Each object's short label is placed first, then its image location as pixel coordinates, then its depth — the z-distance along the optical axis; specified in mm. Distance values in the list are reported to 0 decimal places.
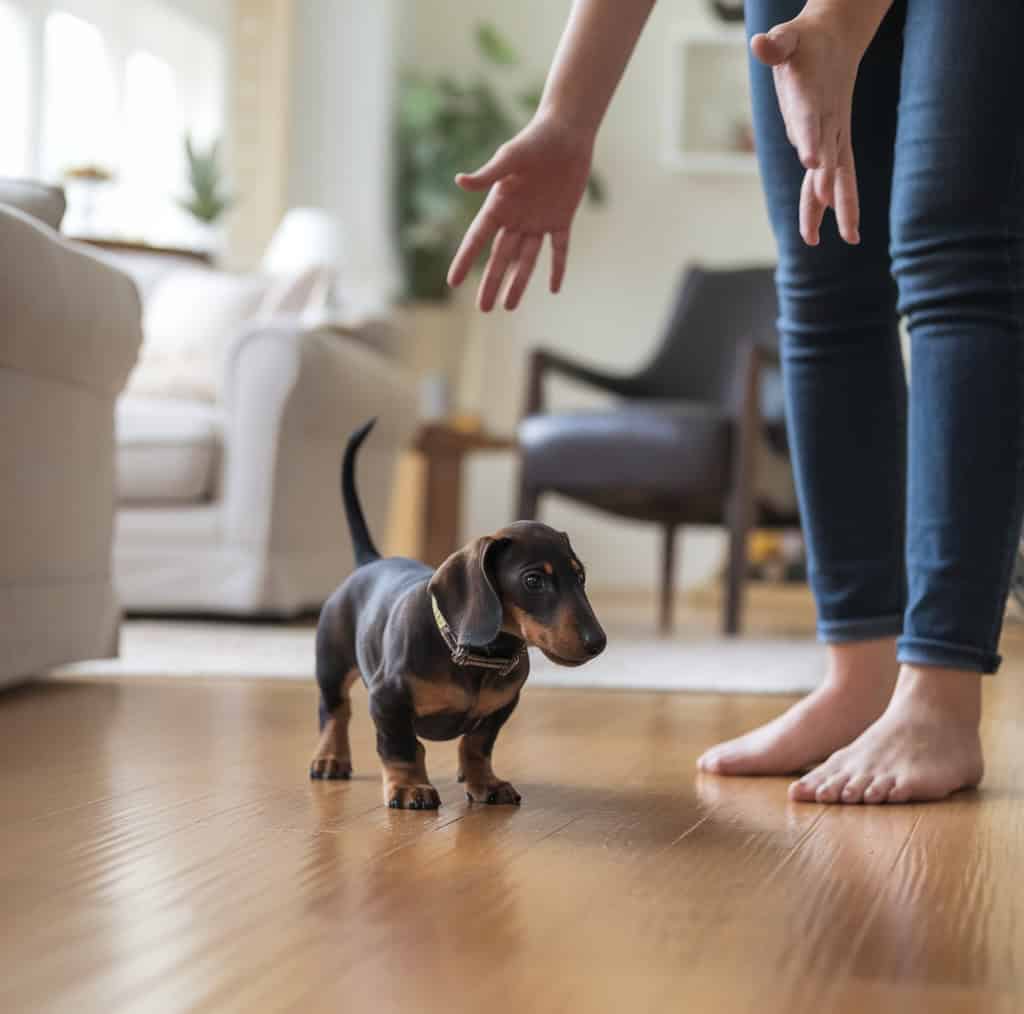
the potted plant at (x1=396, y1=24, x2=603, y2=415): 5812
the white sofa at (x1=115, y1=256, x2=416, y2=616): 3270
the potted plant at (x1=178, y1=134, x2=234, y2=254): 4719
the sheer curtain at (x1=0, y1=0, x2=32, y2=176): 4414
